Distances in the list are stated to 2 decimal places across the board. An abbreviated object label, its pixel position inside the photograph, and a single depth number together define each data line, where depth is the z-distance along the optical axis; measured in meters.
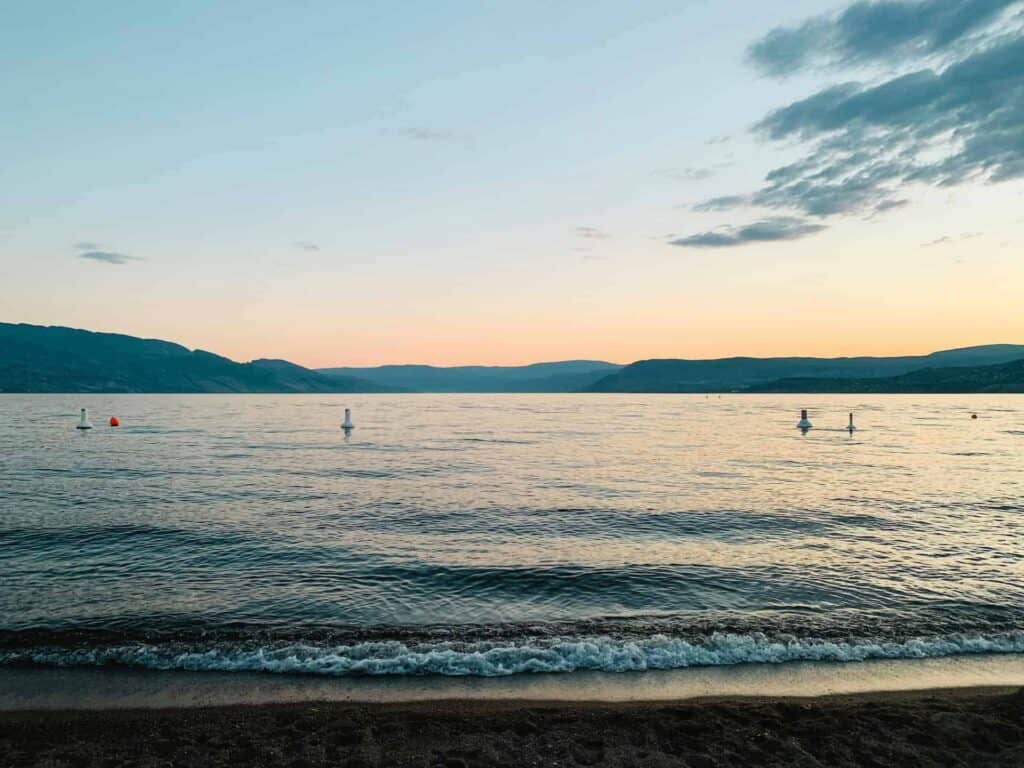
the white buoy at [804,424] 76.25
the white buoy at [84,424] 70.50
